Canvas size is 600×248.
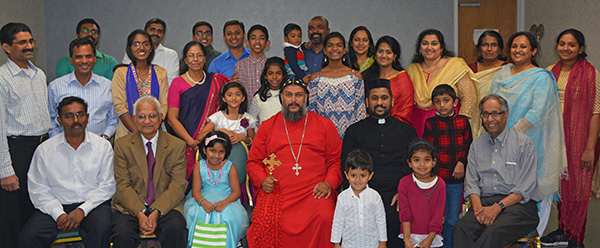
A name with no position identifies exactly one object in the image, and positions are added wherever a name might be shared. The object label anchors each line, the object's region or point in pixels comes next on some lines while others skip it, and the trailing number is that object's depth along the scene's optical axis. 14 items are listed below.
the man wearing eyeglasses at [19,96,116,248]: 3.72
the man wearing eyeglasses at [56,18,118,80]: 4.99
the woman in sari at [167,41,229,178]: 4.60
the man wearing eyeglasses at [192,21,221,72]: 5.76
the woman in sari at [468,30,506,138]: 4.71
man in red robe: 3.80
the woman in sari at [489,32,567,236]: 4.28
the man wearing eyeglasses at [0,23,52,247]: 3.92
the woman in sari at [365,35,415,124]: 4.46
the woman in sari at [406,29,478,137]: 4.43
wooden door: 8.49
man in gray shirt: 3.62
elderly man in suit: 3.74
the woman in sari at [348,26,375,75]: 4.81
